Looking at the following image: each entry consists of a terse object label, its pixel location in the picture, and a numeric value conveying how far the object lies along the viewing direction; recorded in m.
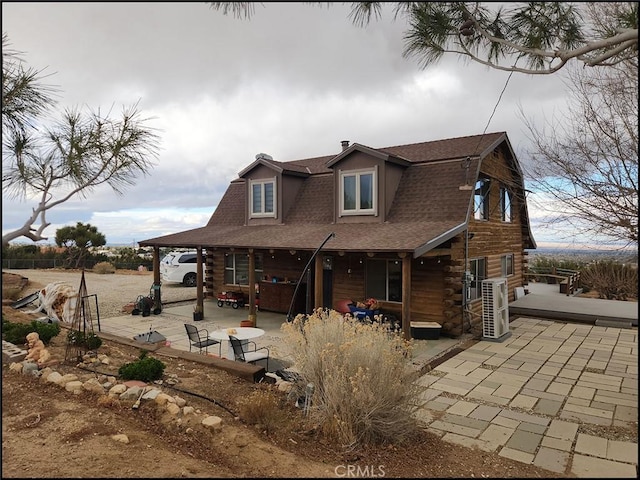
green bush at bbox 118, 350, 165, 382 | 5.68
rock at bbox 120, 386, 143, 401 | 4.92
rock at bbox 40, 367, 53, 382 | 5.49
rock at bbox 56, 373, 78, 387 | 5.27
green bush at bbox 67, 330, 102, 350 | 7.15
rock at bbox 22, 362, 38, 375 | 5.70
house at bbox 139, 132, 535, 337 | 10.06
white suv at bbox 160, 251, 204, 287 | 19.69
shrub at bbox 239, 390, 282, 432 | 4.39
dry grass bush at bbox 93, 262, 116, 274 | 26.52
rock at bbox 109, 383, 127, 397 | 4.94
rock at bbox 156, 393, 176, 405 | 4.64
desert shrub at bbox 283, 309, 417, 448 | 4.13
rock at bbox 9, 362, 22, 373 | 5.77
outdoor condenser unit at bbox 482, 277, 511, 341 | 9.50
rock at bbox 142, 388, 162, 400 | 4.78
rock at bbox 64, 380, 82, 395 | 5.08
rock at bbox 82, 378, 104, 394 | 5.07
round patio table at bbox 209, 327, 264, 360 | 7.15
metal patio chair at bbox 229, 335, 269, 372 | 6.75
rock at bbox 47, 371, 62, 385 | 5.33
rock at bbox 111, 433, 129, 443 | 3.78
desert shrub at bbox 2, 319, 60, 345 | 7.07
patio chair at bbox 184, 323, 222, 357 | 7.73
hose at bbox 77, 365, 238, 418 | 4.86
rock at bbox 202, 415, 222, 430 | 4.12
